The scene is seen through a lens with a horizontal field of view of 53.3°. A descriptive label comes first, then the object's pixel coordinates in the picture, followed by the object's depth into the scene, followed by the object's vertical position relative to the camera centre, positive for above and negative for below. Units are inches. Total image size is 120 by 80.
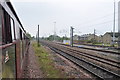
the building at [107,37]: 3028.1 +40.5
